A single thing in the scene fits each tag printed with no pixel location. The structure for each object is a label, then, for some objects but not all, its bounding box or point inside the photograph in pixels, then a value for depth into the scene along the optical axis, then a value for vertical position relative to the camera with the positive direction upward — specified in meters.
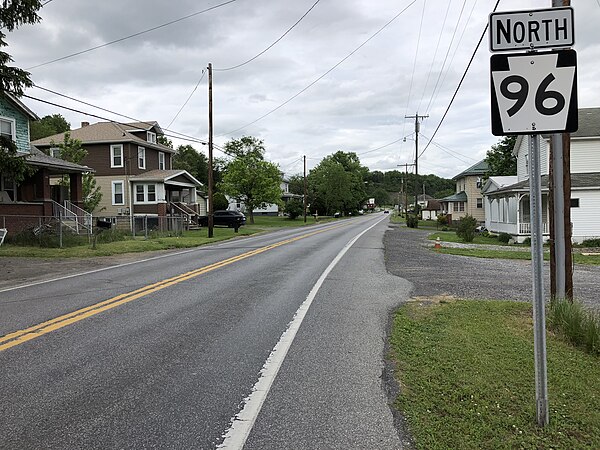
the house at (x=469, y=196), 55.00 +1.80
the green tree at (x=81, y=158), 34.34 +4.20
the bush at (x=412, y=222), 48.75 -0.79
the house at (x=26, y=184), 24.30 +2.04
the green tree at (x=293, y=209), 73.56 +1.16
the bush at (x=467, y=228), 28.44 -0.91
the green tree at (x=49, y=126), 63.47 +13.18
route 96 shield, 3.83 +0.90
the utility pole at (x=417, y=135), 53.50 +8.28
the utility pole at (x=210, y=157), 29.23 +3.75
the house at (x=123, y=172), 38.19 +3.77
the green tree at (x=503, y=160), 50.22 +5.08
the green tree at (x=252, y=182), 54.81 +3.86
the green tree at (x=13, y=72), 14.52 +4.44
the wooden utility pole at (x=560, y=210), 7.23 -0.01
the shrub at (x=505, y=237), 30.01 -1.52
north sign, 4.14 +1.46
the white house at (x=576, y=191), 27.05 +1.10
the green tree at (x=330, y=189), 96.19 +5.10
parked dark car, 44.81 +0.03
